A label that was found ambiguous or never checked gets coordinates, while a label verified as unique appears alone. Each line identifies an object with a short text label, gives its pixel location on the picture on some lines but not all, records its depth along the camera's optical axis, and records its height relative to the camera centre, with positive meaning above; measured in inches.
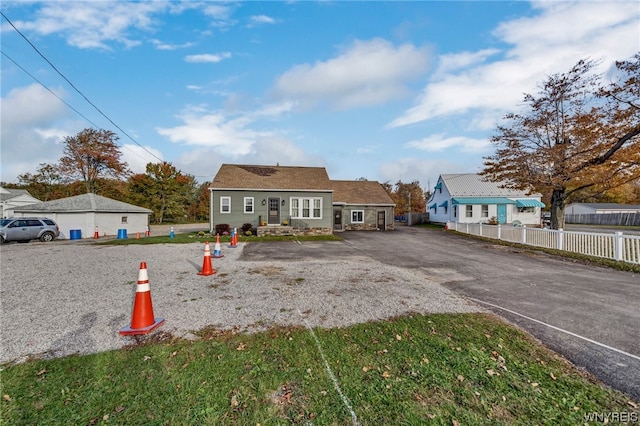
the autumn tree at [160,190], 1382.9 +128.3
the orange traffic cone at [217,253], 378.6 -57.9
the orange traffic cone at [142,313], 142.8 -56.8
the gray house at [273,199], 711.7 +39.5
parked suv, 569.9 -35.0
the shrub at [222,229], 674.6 -41.2
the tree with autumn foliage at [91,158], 1138.0 +247.9
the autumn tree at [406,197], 1641.2 +105.9
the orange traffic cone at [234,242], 492.7 -54.7
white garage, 740.6 +1.9
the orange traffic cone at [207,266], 273.0 -55.7
